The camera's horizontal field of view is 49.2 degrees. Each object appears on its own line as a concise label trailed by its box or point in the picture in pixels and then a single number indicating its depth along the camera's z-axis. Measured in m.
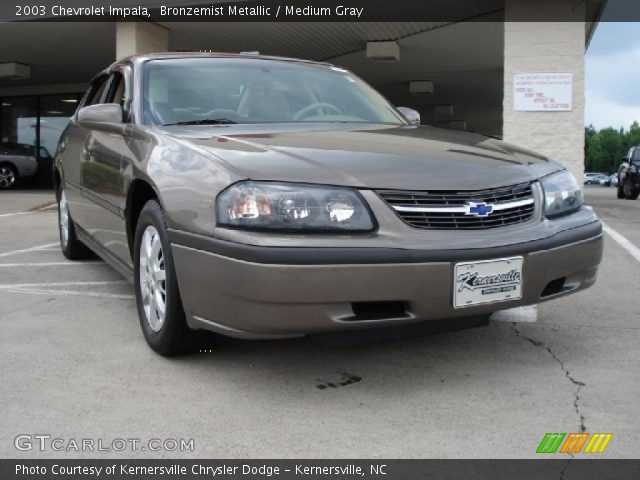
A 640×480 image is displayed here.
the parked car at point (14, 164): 19.09
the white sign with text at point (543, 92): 11.15
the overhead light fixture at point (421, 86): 21.22
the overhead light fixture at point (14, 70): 18.36
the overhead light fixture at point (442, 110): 28.26
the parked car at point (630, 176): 18.11
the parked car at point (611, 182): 77.66
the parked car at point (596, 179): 81.50
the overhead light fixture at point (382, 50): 14.74
